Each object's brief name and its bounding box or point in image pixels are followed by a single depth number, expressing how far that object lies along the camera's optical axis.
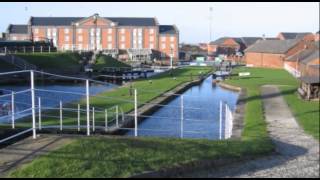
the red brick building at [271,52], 73.06
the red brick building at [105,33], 104.81
